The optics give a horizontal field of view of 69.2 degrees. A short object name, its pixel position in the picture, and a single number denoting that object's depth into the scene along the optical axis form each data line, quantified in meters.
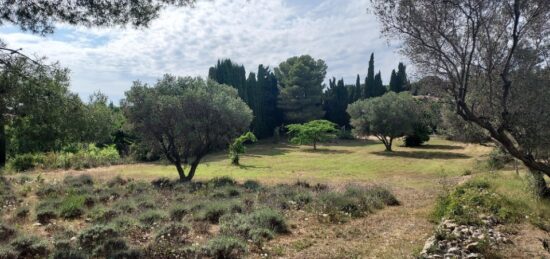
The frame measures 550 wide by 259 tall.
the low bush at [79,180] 16.98
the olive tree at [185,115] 18.41
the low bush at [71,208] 11.15
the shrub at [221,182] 16.93
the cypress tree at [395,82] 57.62
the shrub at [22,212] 11.22
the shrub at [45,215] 10.77
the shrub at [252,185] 15.79
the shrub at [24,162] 25.64
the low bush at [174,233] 8.15
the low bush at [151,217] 9.83
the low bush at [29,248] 7.39
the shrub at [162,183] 16.97
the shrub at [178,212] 10.55
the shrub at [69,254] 6.87
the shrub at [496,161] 18.06
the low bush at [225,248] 7.29
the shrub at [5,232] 8.43
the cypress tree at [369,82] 57.28
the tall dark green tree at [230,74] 51.91
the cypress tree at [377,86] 57.03
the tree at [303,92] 55.31
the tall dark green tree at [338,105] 60.47
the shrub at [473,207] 9.42
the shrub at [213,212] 10.48
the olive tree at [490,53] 6.98
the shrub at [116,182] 17.48
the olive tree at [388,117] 36.53
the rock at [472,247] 7.27
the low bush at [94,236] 7.80
